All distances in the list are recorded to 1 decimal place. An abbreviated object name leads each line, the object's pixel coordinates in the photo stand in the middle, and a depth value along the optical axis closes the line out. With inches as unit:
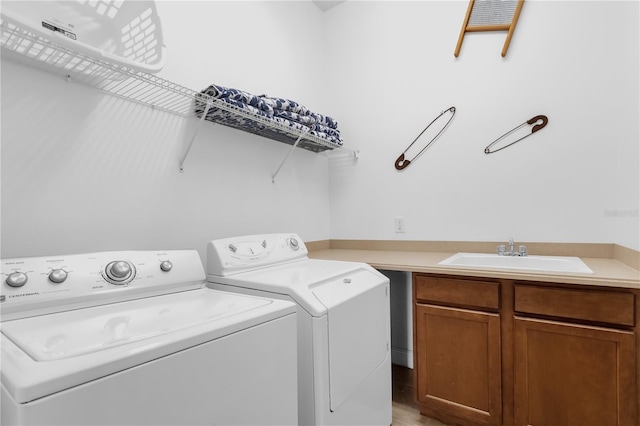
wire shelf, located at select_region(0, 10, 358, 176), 40.0
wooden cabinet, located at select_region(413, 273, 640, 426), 52.6
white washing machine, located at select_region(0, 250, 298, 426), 24.2
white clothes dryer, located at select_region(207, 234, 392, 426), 46.5
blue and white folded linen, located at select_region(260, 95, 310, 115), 71.1
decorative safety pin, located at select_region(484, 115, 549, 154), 78.9
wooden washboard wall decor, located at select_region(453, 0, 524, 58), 81.4
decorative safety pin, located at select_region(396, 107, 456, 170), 90.8
